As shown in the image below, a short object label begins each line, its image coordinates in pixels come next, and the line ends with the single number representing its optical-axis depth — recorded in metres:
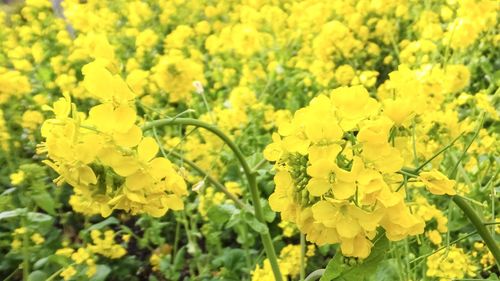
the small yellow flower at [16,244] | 0.42
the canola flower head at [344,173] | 0.22
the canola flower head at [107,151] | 0.23
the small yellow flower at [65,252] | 0.40
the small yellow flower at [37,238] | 0.44
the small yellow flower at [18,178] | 0.41
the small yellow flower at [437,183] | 0.23
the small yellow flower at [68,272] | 0.38
